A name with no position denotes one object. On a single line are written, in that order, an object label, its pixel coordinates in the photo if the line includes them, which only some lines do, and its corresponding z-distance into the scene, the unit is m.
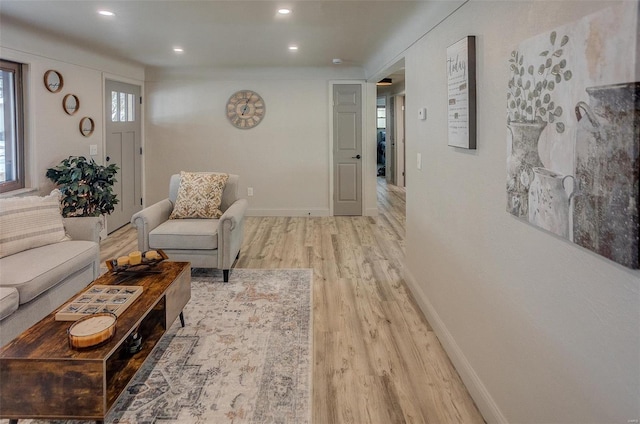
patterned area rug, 1.99
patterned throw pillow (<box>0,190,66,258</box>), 2.84
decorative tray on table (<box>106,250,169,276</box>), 2.59
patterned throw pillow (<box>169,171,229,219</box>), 4.05
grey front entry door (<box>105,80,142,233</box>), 5.65
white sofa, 2.36
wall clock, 6.63
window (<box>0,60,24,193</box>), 3.99
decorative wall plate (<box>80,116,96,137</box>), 4.99
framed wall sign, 2.10
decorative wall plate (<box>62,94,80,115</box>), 4.68
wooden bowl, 1.69
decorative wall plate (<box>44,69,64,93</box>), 4.37
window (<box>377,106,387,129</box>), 13.18
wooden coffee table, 1.61
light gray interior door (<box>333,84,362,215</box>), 6.64
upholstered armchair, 3.67
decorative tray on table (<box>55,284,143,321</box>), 1.96
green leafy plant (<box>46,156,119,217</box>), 4.37
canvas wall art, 1.00
